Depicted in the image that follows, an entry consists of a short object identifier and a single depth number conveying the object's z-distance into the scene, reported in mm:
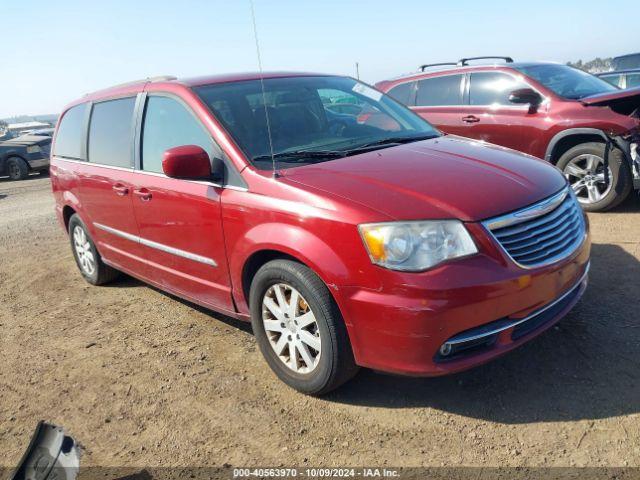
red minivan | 2559
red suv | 5785
